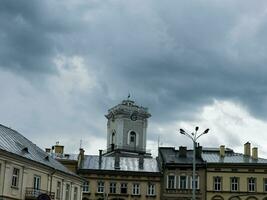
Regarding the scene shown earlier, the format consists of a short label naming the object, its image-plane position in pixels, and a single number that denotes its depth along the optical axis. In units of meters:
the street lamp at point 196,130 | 38.24
